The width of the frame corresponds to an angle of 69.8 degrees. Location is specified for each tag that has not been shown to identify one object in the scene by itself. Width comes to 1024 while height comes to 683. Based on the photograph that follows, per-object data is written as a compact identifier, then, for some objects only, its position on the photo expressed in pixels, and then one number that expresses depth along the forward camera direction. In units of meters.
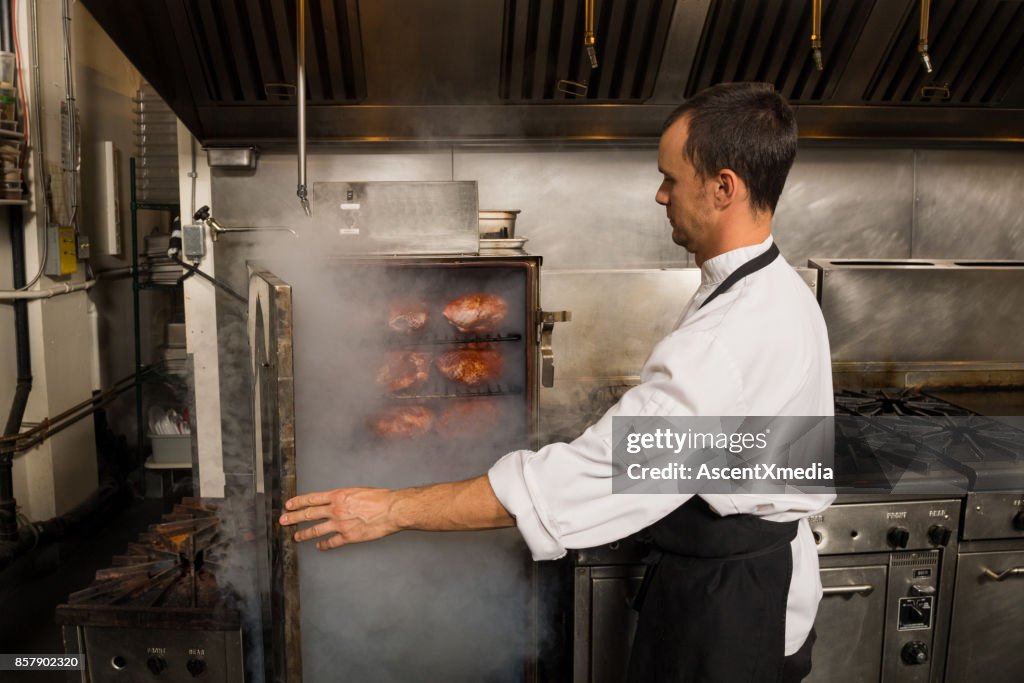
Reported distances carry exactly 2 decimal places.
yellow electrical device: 3.81
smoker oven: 2.29
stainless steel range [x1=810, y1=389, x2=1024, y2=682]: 2.20
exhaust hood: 2.71
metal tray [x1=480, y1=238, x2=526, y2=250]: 2.41
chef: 1.25
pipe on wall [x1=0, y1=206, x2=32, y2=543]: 3.51
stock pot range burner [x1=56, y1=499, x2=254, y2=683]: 1.92
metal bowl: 2.60
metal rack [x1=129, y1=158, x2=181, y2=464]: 4.25
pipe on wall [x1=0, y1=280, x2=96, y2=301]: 3.61
